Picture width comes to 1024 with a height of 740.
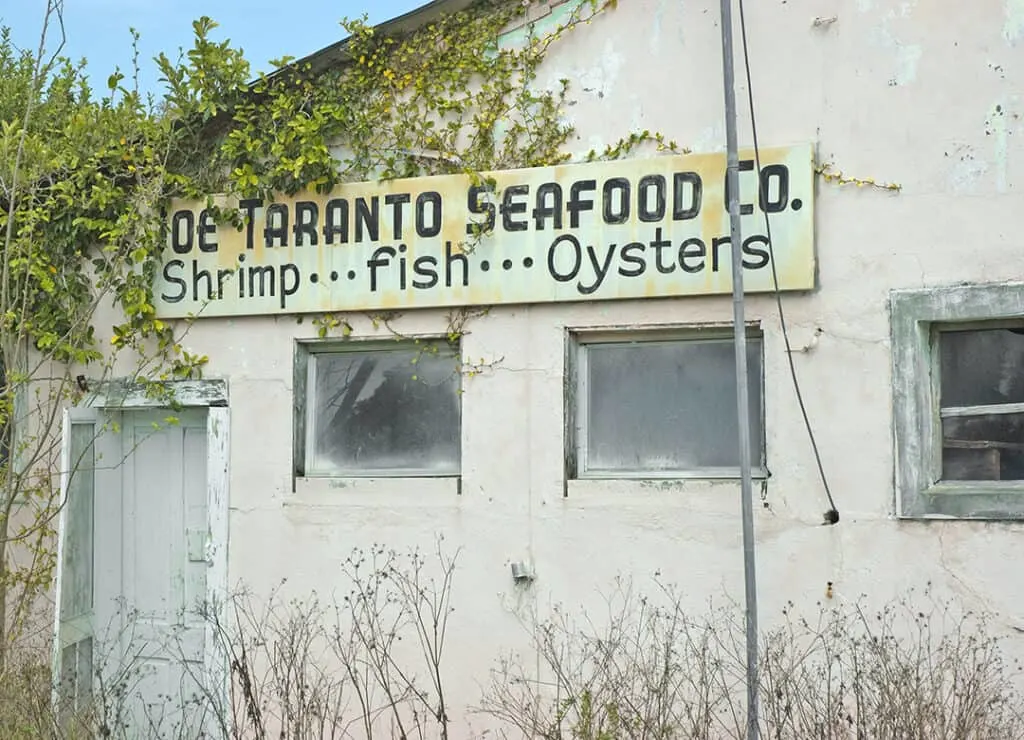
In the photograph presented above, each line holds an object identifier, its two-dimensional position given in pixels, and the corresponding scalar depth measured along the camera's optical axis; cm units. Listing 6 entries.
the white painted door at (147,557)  720
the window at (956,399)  559
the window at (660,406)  613
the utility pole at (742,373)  575
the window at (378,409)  669
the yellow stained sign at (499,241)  596
